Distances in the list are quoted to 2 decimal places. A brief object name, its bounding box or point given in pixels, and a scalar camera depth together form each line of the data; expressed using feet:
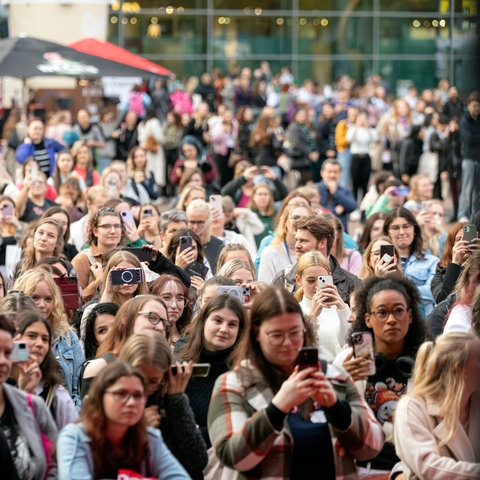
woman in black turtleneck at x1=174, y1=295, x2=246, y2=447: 39.37
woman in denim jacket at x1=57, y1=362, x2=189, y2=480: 30.54
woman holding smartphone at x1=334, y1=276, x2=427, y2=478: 37.02
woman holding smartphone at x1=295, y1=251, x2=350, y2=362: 46.03
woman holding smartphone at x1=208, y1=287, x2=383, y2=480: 30.44
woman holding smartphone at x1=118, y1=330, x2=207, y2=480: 33.85
